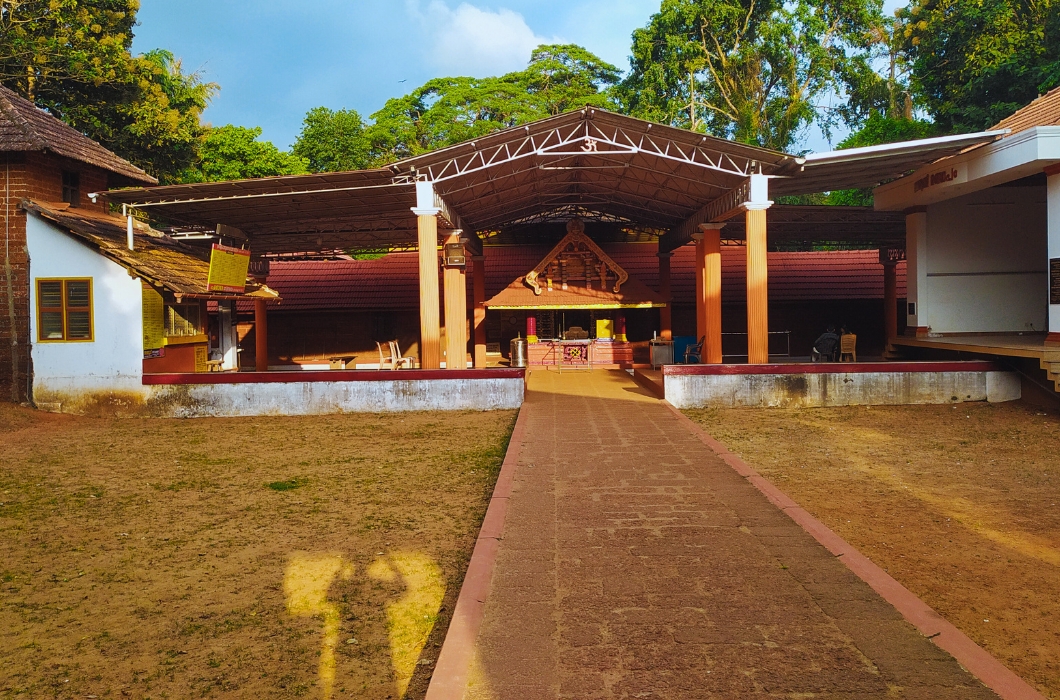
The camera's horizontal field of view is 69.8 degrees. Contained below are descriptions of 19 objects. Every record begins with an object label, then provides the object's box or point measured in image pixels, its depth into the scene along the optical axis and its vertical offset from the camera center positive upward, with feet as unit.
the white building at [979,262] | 52.90 +4.79
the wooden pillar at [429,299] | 45.24 +2.47
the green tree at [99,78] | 69.00 +25.29
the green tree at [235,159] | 86.74 +21.29
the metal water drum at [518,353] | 64.18 -1.18
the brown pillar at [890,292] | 67.31 +3.60
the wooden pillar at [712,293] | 50.19 +2.92
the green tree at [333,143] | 98.78 +26.17
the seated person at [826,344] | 54.65 -0.76
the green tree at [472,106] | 101.91 +32.10
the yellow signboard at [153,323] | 44.68 +1.34
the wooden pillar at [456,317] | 48.19 +1.56
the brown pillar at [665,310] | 68.64 +2.40
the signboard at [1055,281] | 40.06 +2.55
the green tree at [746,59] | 104.22 +38.43
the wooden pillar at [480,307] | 69.92 +3.03
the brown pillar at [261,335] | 63.82 +0.75
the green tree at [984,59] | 80.64 +30.62
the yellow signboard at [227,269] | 45.06 +4.63
